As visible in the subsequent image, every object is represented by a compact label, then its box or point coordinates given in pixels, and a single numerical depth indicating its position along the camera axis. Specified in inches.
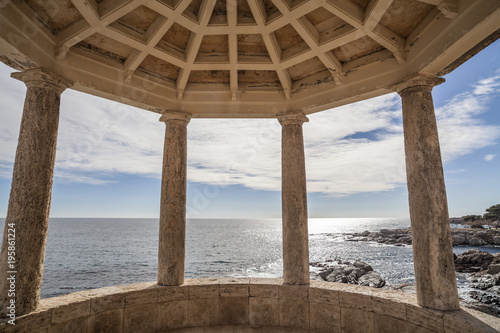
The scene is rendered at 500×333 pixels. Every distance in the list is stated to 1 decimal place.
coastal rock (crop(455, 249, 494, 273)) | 1634.7
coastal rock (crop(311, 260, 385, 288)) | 1424.6
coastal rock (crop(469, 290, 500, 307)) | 1090.1
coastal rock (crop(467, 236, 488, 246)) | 3070.9
